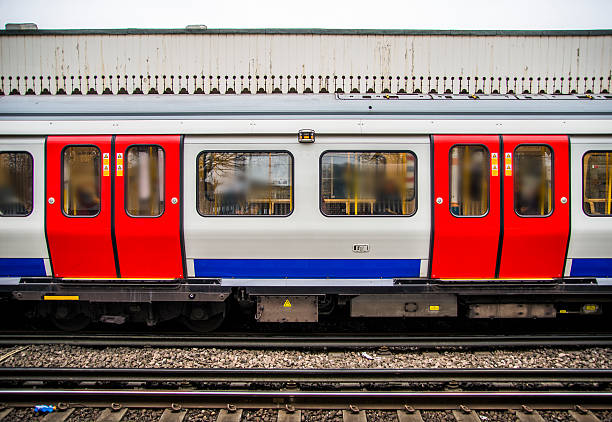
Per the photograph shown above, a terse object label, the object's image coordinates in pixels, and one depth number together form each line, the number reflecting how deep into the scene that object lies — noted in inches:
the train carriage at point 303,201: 217.9
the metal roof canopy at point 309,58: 330.0
